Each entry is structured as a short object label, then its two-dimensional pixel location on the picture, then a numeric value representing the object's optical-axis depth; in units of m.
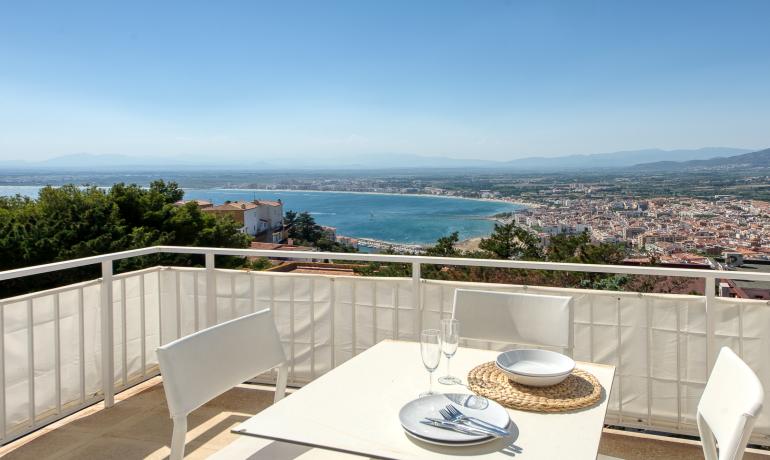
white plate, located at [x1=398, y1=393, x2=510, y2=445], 1.18
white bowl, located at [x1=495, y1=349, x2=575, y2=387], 1.51
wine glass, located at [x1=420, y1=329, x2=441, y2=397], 1.50
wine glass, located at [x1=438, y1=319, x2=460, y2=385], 1.55
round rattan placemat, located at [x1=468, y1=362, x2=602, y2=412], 1.39
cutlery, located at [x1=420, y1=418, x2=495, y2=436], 1.21
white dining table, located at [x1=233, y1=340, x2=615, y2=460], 1.17
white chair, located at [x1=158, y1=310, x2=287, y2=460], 1.55
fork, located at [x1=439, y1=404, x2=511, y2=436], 1.22
